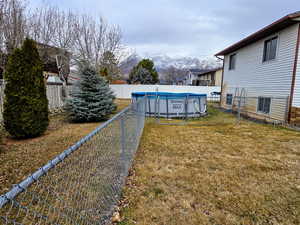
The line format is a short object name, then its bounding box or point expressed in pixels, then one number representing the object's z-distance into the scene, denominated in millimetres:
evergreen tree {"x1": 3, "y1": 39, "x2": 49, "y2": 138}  4922
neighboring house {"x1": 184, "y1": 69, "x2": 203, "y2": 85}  40219
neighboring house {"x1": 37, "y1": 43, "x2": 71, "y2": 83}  10461
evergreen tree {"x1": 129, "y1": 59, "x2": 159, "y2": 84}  32375
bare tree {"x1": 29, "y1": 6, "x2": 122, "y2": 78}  10258
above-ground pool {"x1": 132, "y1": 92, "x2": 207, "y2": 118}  9789
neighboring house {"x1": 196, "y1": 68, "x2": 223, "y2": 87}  29141
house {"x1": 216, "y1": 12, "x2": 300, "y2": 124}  7176
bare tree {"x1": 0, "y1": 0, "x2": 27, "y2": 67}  7468
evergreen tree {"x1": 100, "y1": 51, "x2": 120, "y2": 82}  15067
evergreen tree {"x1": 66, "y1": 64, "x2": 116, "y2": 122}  7789
